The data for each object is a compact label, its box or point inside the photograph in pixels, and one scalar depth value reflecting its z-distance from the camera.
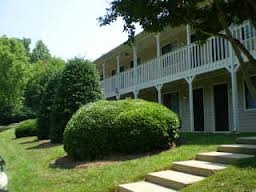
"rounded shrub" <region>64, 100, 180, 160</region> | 7.68
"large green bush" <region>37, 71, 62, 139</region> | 14.62
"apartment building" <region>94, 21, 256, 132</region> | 10.25
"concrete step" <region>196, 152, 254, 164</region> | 5.55
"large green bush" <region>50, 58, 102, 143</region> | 11.76
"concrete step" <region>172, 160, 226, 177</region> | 5.31
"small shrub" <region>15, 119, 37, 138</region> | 17.55
